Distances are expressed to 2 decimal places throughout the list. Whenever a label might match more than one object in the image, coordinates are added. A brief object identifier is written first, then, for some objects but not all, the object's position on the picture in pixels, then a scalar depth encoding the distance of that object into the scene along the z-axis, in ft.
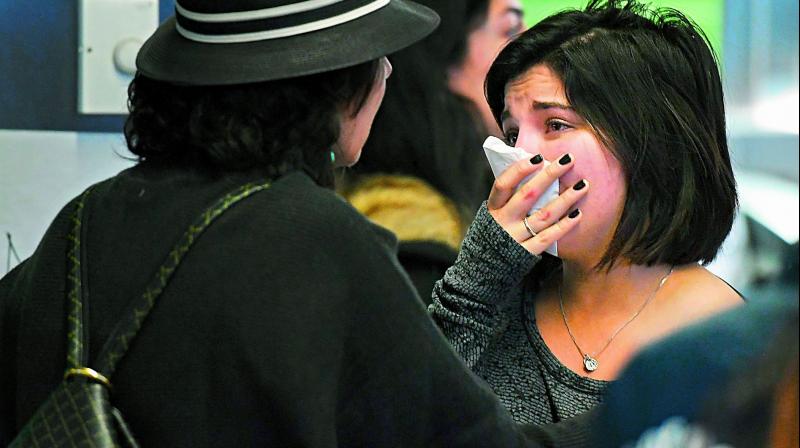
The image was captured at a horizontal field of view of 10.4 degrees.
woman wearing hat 14.46
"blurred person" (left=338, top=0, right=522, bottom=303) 16.54
